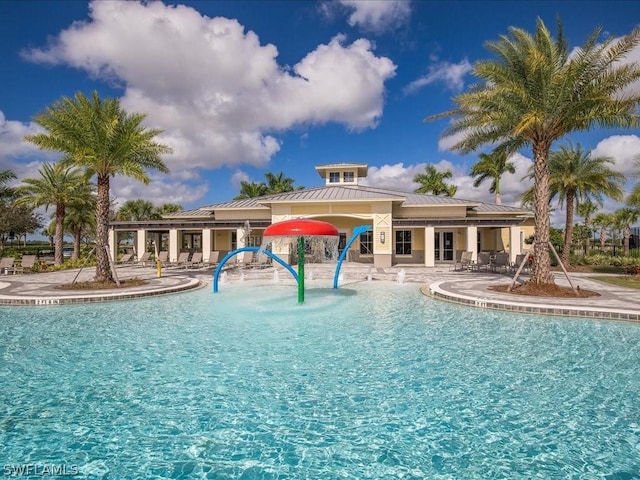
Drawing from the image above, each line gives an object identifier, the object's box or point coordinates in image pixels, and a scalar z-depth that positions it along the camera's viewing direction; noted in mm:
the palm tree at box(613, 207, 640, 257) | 30025
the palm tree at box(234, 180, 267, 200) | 47938
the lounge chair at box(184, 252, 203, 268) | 25000
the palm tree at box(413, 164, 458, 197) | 43938
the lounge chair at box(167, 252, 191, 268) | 25062
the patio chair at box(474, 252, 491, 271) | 22094
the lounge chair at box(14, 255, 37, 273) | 21595
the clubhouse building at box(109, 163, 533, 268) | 26453
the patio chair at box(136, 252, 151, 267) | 27206
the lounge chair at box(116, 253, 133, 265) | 28844
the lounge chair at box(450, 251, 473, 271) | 22962
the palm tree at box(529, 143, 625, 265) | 23938
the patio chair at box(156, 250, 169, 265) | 25391
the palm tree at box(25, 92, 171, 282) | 15062
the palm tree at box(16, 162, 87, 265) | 27450
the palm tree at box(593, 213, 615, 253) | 58531
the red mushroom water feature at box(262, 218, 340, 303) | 11891
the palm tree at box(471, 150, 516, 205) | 40094
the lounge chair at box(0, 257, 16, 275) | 21734
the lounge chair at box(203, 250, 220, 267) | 25172
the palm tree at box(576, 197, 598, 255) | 55391
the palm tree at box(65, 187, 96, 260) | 30062
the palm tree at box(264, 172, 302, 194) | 49006
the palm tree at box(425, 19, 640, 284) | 12578
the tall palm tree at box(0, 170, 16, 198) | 24359
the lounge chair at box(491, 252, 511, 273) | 20969
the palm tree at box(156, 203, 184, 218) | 50969
